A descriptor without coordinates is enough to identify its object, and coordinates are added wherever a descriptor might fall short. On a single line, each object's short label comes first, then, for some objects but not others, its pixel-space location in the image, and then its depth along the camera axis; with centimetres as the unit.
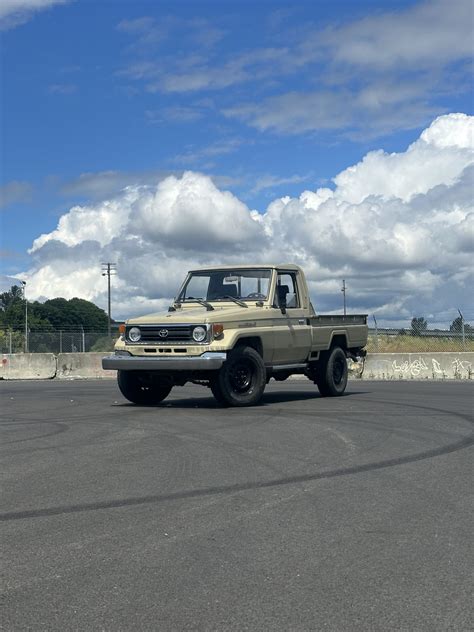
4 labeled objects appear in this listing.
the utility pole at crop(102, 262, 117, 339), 9119
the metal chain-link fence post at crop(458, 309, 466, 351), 2673
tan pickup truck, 1315
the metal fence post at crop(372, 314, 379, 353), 2911
